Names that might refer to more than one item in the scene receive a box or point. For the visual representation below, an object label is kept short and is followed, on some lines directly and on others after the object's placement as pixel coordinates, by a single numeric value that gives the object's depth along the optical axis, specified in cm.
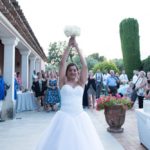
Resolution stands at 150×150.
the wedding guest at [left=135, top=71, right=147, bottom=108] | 625
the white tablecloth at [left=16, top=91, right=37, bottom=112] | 675
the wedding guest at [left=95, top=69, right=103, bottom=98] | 875
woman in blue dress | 646
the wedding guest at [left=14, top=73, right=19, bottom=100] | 597
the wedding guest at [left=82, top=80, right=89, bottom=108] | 724
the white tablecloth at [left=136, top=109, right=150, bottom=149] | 302
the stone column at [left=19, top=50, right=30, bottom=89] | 789
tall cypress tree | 1503
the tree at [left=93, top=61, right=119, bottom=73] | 2190
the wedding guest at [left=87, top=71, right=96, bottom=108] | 731
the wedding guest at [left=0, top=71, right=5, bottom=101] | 498
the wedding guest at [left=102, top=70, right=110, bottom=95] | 928
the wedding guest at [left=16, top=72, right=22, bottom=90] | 744
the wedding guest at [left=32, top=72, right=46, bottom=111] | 684
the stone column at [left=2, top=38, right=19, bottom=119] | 552
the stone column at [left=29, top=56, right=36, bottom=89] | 1065
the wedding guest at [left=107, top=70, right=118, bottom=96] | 845
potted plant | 415
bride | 197
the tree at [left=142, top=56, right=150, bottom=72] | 1211
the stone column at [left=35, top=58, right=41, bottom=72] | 1328
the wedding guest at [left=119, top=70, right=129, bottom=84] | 944
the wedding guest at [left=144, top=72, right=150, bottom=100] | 575
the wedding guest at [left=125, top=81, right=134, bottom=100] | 766
